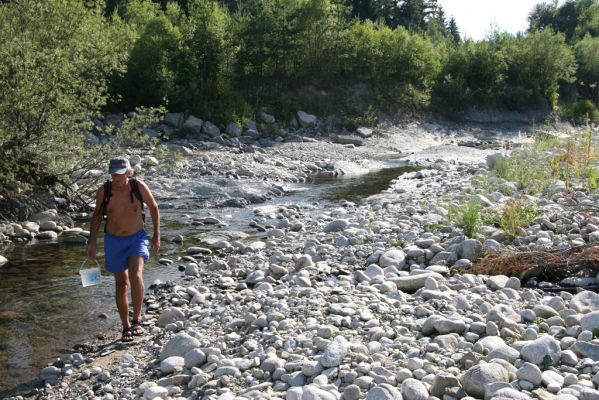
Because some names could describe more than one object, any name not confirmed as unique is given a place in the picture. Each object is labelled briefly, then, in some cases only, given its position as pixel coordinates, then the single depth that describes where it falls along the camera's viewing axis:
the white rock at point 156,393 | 5.17
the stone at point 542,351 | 4.81
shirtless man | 7.08
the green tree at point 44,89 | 12.27
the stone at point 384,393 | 4.39
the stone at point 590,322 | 5.25
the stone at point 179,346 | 6.07
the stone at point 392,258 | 8.73
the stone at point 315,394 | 4.51
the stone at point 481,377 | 4.41
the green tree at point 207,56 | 31.50
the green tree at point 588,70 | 53.16
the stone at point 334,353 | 5.17
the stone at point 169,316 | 7.38
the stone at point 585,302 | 5.98
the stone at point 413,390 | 4.43
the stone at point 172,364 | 5.76
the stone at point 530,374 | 4.48
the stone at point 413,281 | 7.46
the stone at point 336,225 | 11.80
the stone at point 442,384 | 4.51
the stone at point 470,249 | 8.45
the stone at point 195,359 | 5.78
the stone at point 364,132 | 34.47
